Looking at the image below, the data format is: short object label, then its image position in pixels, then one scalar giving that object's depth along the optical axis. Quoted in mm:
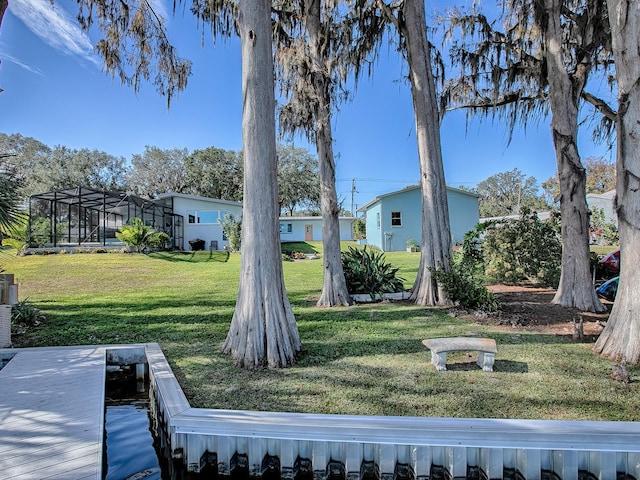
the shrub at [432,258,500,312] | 7656
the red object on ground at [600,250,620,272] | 10641
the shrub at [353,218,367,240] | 34344
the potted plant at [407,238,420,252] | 22328
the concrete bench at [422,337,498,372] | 4520
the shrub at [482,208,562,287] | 10523
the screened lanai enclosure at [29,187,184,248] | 18797
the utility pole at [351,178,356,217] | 46219
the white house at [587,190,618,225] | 26306
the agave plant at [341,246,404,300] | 9500
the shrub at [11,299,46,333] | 6882
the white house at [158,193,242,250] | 24344
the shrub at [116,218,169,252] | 18406
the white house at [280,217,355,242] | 32719
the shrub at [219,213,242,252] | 21467
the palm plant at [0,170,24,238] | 5605
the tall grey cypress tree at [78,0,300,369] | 4785
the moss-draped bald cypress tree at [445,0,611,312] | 7766
